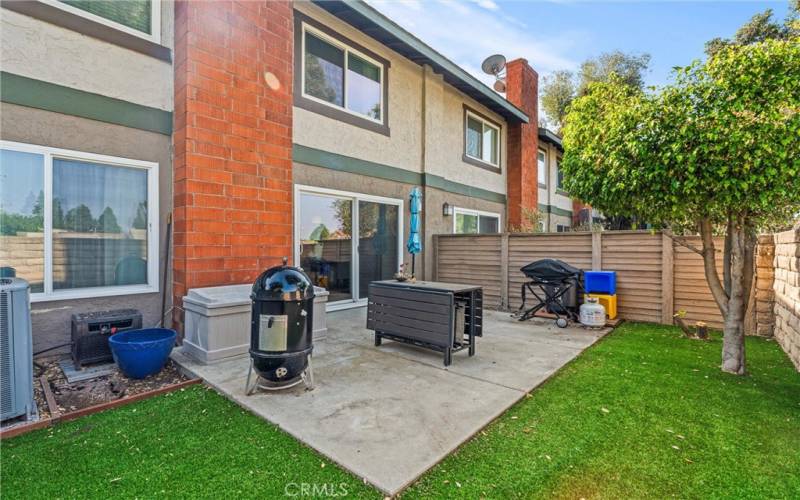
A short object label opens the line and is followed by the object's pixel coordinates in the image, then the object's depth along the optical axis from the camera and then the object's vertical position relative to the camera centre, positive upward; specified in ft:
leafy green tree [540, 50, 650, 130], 66.49 +31.50
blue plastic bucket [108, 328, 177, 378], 11.88 -3.42
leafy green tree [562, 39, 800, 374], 10.60 +2.95
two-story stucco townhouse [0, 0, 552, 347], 13.10 +4.21
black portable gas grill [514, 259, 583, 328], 21.11 -2.09
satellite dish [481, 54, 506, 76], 39.17 +19.43
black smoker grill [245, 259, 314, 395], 10.57 -2.23
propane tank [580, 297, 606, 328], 19.93 -3.56
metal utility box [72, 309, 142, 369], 12.75 -2.98
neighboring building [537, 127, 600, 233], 46.52 +7.68
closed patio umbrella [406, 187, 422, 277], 24.21 +1.61
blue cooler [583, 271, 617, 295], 21.42 -1.93
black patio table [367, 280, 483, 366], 13.78 -2.62
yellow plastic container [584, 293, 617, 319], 21.21 -3.09
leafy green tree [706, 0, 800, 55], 52.39 +31.28
